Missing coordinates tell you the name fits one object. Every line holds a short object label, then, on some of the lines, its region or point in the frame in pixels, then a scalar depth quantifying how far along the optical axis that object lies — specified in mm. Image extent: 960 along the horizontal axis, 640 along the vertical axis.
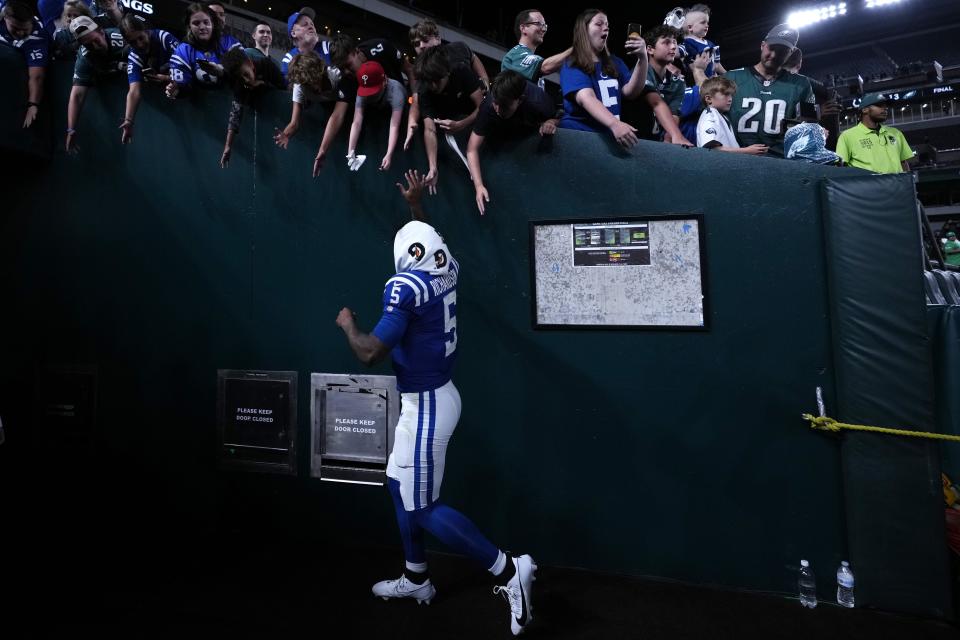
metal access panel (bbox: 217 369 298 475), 3445
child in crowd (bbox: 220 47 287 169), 3354
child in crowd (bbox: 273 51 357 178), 3135
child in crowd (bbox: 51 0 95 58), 3828
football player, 2412
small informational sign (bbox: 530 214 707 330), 2838
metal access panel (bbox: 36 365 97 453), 3793
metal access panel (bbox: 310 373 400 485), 3277
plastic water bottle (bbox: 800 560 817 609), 2582
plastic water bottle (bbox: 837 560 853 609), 2537
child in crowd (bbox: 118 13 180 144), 3551
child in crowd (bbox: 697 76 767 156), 3051
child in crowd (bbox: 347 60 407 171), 3135
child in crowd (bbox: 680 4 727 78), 4324
